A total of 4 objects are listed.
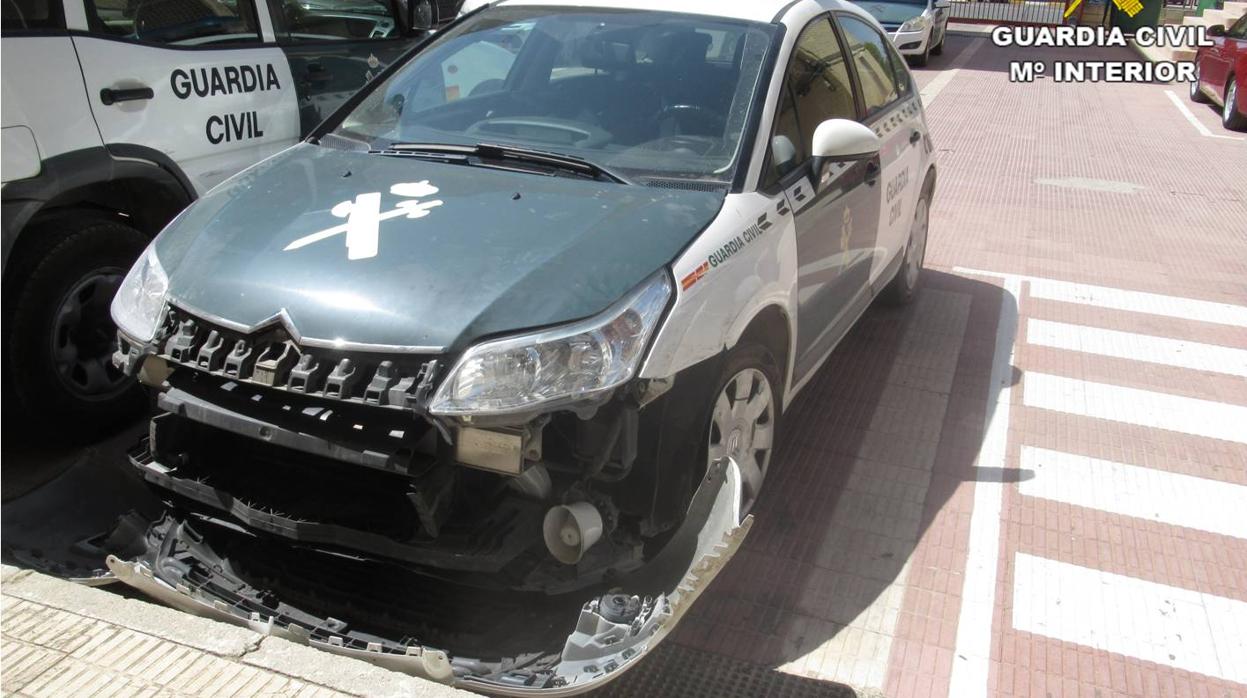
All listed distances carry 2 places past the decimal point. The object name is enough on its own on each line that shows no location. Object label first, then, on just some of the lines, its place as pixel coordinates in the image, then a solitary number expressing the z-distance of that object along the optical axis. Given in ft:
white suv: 13.37
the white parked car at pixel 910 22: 62.18
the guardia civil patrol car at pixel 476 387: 9.23
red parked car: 46.80
